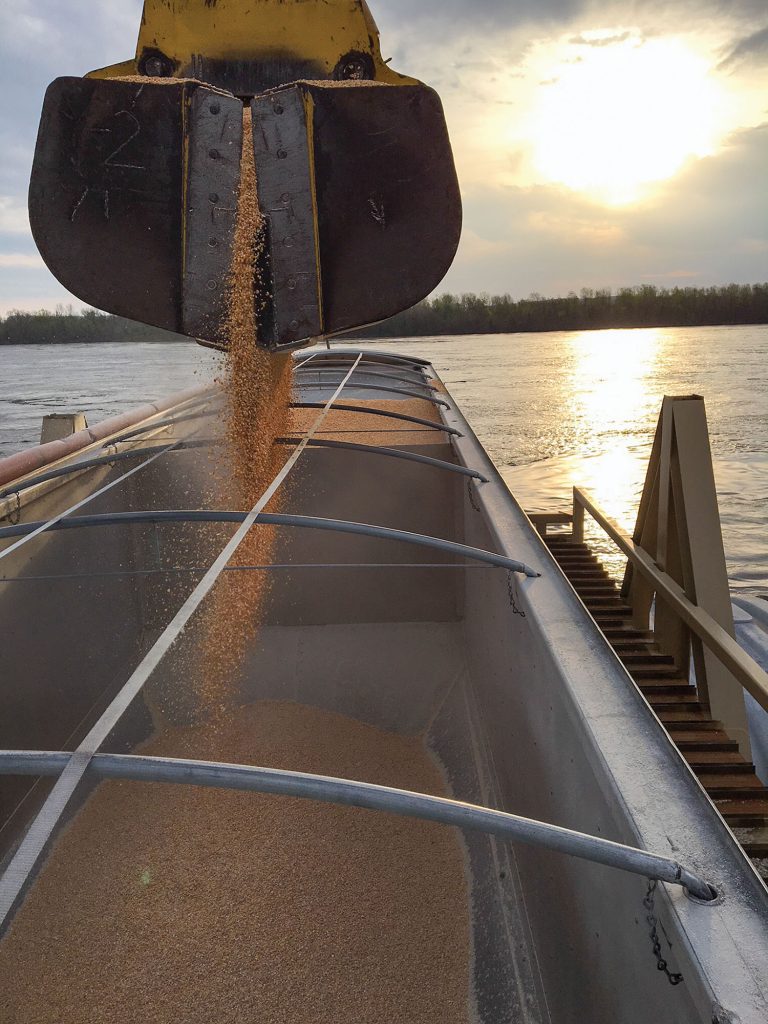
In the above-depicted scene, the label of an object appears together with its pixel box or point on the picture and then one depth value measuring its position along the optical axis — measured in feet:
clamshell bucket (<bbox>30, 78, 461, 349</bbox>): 10.50
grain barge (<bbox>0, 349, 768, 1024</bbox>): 4.96
